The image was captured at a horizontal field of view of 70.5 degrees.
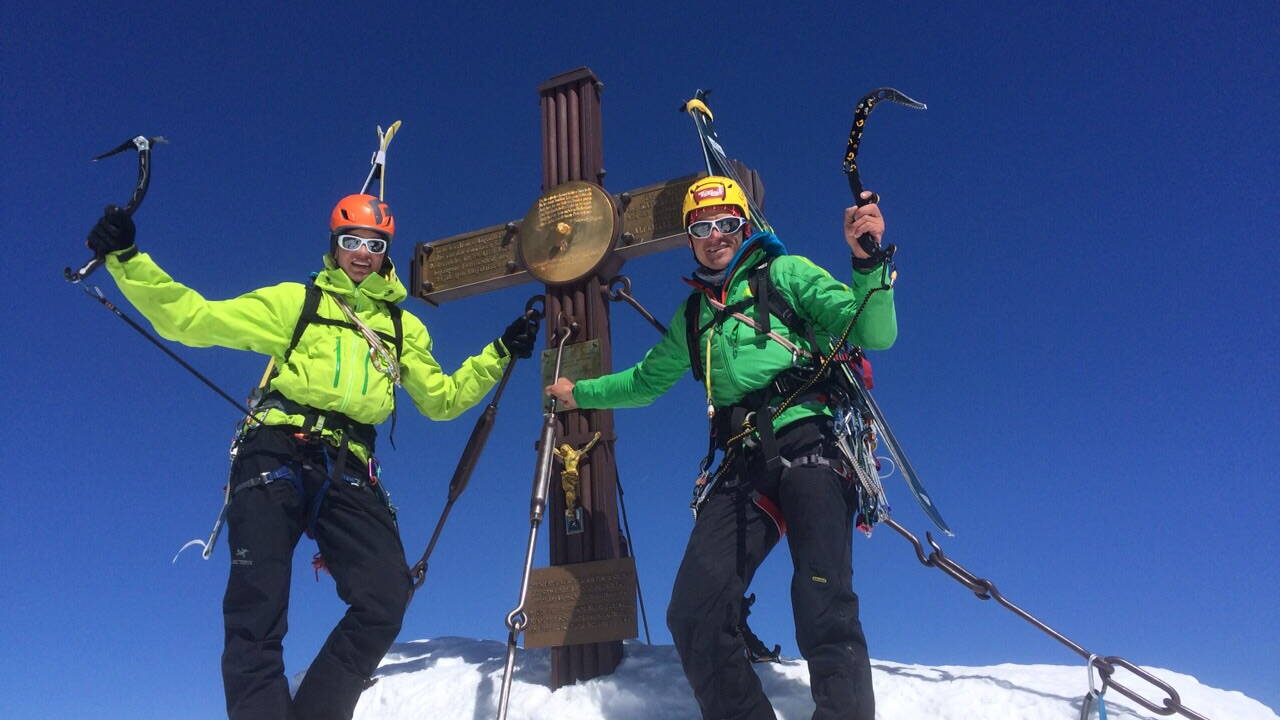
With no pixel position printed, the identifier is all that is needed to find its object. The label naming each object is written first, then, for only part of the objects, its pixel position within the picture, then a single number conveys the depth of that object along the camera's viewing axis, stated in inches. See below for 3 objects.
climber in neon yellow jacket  182.9
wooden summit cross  244.2
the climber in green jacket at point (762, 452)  168.6
